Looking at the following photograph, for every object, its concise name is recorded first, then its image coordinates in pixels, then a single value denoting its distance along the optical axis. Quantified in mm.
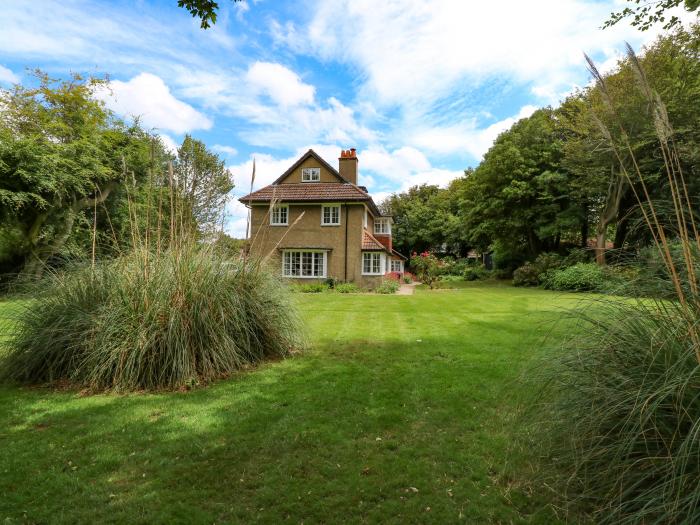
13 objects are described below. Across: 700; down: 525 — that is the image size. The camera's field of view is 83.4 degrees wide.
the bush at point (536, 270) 23125
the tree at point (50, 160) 18391
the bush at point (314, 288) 21500
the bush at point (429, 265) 24952
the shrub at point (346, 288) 21609
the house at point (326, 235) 23172
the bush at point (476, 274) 33000
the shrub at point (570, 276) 18391
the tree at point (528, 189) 24188
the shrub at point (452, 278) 33344
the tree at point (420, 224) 44531
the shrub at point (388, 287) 21094
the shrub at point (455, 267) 38747
